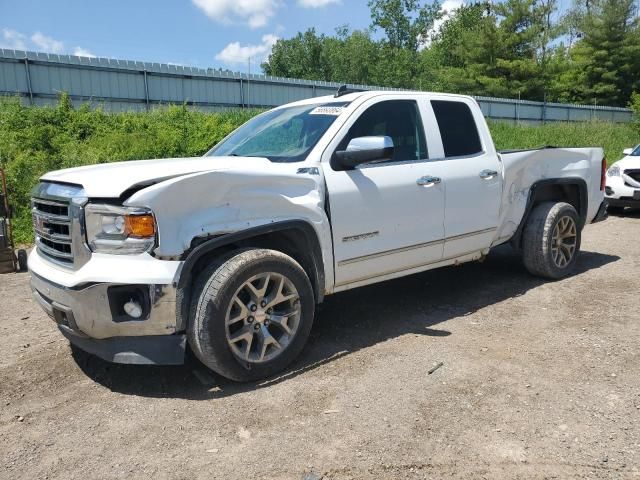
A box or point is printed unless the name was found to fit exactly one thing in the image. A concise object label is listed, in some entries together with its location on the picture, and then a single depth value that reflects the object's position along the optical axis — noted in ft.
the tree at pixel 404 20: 210.18
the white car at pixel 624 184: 32.99
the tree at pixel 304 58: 219.00
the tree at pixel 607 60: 133.80
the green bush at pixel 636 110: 102.35
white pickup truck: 10.35
